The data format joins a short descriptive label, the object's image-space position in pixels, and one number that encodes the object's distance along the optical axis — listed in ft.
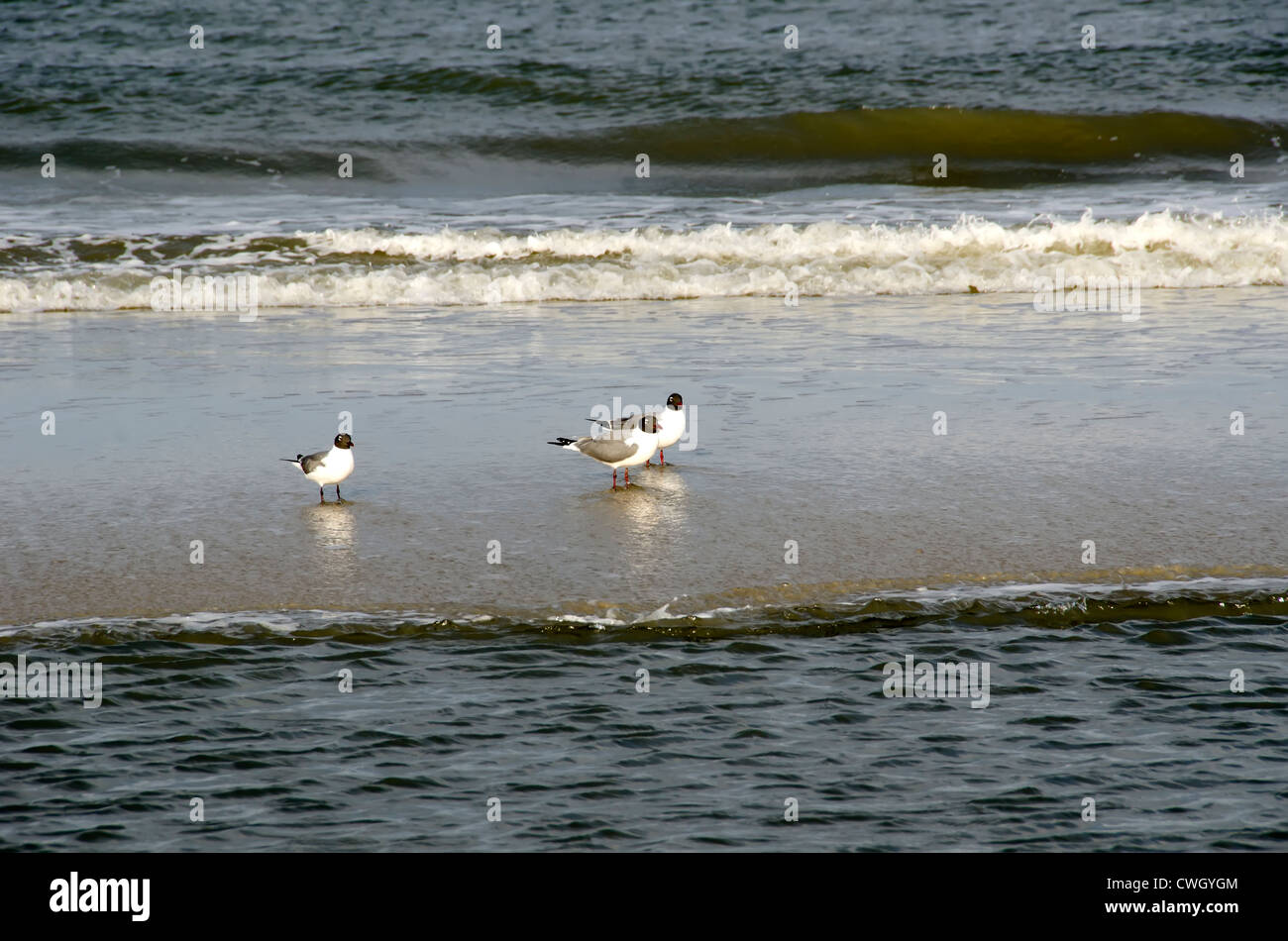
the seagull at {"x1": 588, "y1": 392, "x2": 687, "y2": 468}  52.34
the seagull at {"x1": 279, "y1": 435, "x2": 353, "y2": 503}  46.75
